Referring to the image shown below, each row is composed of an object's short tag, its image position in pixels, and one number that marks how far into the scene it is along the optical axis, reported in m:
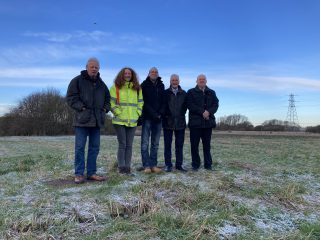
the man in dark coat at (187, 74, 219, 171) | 5.78
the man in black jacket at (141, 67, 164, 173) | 5.50
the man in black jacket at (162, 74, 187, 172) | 5.66
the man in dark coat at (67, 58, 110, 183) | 4.79
